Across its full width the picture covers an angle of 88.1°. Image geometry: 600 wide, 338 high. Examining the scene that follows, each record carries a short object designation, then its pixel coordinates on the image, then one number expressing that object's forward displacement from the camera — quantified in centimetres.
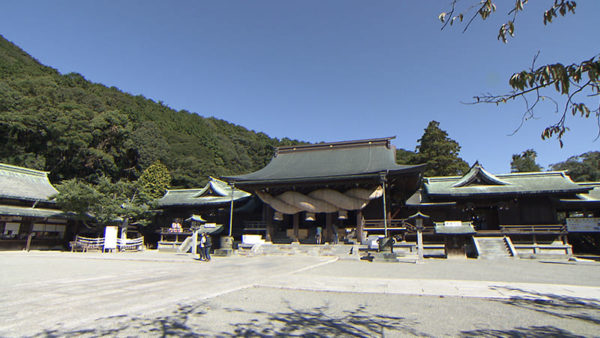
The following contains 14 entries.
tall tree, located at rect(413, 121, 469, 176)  4003
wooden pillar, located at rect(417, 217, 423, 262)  1564
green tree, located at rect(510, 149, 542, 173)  5225
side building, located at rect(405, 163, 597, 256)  1931
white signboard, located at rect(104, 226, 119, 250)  2117
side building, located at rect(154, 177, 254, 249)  2641
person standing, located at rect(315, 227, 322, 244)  2113
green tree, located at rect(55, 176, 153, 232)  2231
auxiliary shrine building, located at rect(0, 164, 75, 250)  2278
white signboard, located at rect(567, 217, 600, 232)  1969
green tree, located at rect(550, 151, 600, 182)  3988
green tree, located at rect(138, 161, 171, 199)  3926
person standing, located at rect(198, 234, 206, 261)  1419
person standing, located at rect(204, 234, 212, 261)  1408
